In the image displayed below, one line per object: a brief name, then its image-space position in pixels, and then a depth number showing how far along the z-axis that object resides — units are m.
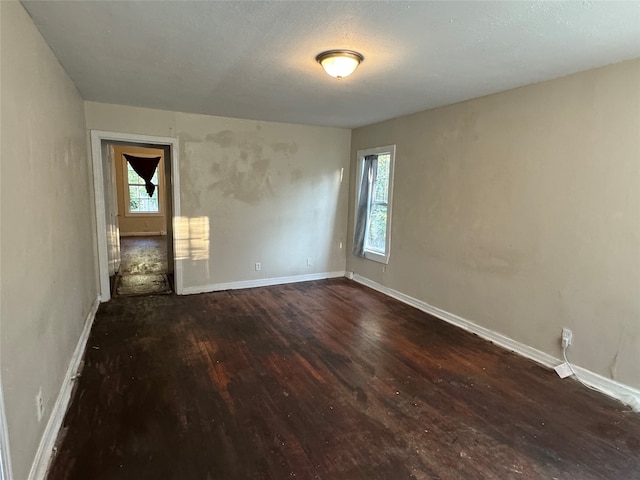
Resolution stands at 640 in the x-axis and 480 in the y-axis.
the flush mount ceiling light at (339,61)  2.39
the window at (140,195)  9.92
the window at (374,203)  4.91
